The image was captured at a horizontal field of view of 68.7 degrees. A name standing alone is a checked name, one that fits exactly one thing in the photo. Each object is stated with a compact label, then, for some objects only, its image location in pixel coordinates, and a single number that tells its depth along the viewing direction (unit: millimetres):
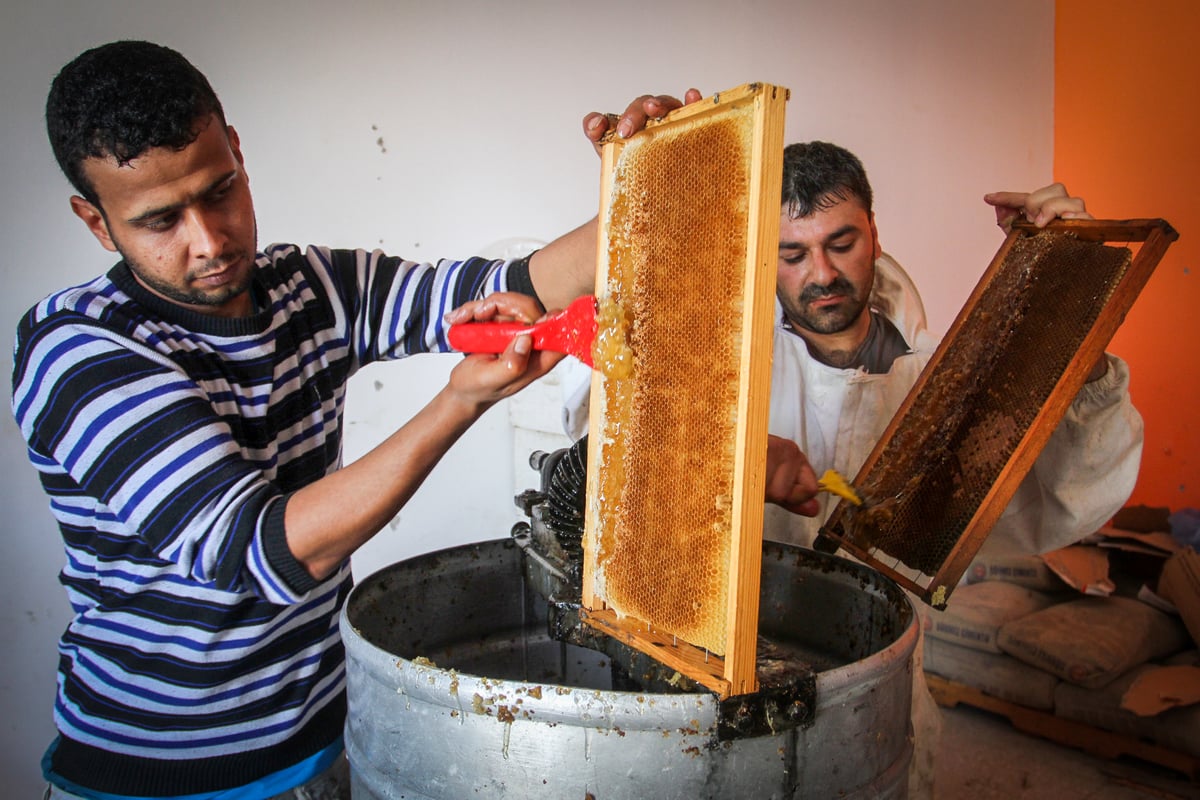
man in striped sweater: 1129
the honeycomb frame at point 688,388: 961
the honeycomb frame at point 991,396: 1521
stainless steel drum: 1004
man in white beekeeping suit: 1756
